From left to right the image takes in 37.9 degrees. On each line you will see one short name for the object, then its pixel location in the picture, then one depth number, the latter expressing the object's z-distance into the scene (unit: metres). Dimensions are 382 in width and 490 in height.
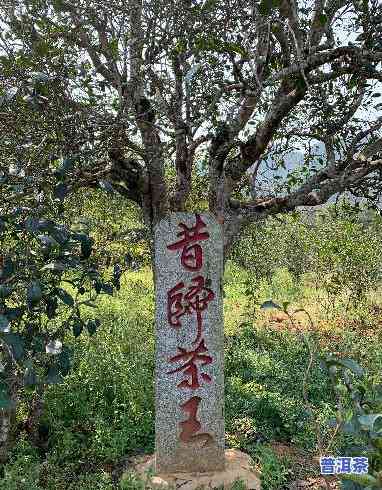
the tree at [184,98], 3.39
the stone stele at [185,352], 3.69
